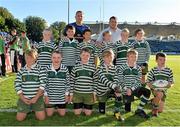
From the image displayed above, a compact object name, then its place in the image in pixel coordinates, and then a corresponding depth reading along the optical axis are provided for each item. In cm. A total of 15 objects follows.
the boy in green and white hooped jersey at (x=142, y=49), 417
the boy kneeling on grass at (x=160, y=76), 347
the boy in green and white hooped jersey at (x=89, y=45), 385
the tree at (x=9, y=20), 3522
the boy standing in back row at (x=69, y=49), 380
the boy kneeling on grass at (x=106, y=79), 336
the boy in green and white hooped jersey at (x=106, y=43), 397
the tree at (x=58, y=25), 4796
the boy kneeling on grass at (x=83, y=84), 341
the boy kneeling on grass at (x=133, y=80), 337
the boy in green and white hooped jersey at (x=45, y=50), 383
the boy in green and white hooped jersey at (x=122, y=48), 403
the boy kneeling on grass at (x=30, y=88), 317
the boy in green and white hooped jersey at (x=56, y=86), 333
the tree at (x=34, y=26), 4189
